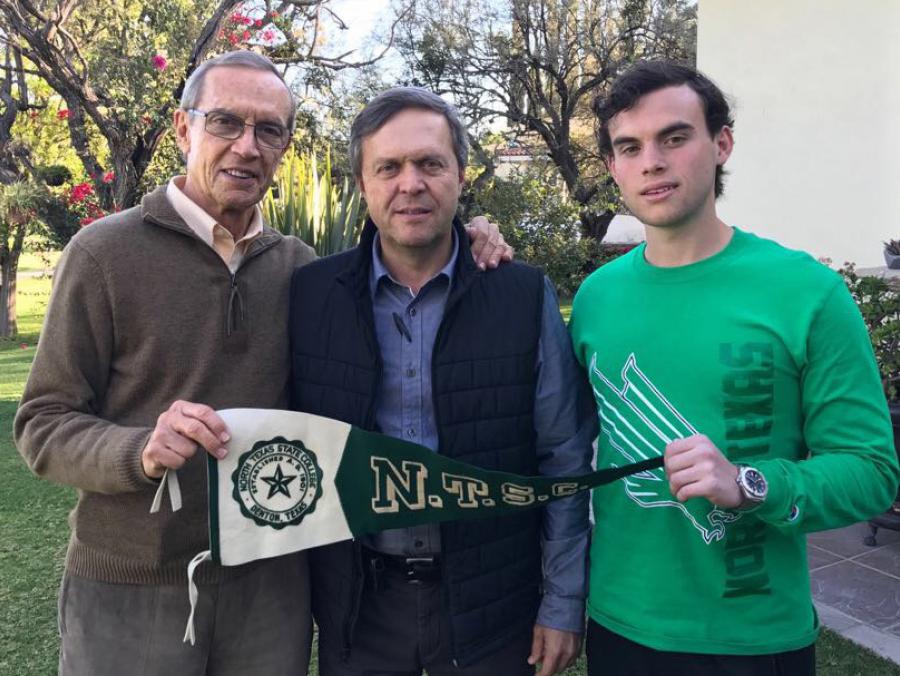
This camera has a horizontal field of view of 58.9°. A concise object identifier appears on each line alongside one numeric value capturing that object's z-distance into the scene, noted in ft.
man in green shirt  6.04
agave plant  18.89
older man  6.91
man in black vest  7.39
